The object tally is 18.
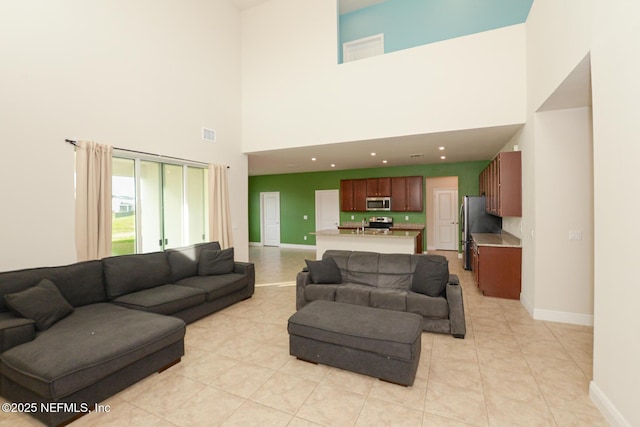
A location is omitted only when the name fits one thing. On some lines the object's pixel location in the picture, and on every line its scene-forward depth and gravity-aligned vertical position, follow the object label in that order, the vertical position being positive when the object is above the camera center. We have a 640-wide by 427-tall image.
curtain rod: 3.46 +0.90
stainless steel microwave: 8.77 +0.24
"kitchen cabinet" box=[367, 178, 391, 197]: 8.77 +0.74
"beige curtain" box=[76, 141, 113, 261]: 3.51 +0.17
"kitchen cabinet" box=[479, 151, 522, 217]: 4.40 +0.41
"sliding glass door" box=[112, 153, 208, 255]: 4.20 +0.14
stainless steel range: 8.70 -0.36
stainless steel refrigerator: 6.30 -0.22
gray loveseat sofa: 3.27 -0.96
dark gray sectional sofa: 1.97 -1.00
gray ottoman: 2.33 -1.10
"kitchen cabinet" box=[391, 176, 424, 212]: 8.45 +0.51
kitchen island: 5.82 -0.63
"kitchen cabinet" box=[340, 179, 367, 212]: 9.12 +0.53
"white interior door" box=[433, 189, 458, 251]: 9.09 -0.27
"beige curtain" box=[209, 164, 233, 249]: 5.41 +0.11
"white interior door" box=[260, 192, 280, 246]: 10.84 -0.23
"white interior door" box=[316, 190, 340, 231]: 9.82 +0.09
